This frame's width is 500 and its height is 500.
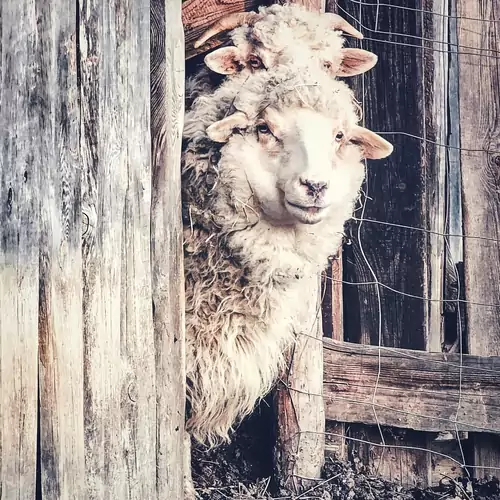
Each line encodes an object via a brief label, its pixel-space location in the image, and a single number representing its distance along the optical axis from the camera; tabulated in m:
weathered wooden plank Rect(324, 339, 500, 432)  4.62
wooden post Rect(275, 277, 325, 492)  4.70
